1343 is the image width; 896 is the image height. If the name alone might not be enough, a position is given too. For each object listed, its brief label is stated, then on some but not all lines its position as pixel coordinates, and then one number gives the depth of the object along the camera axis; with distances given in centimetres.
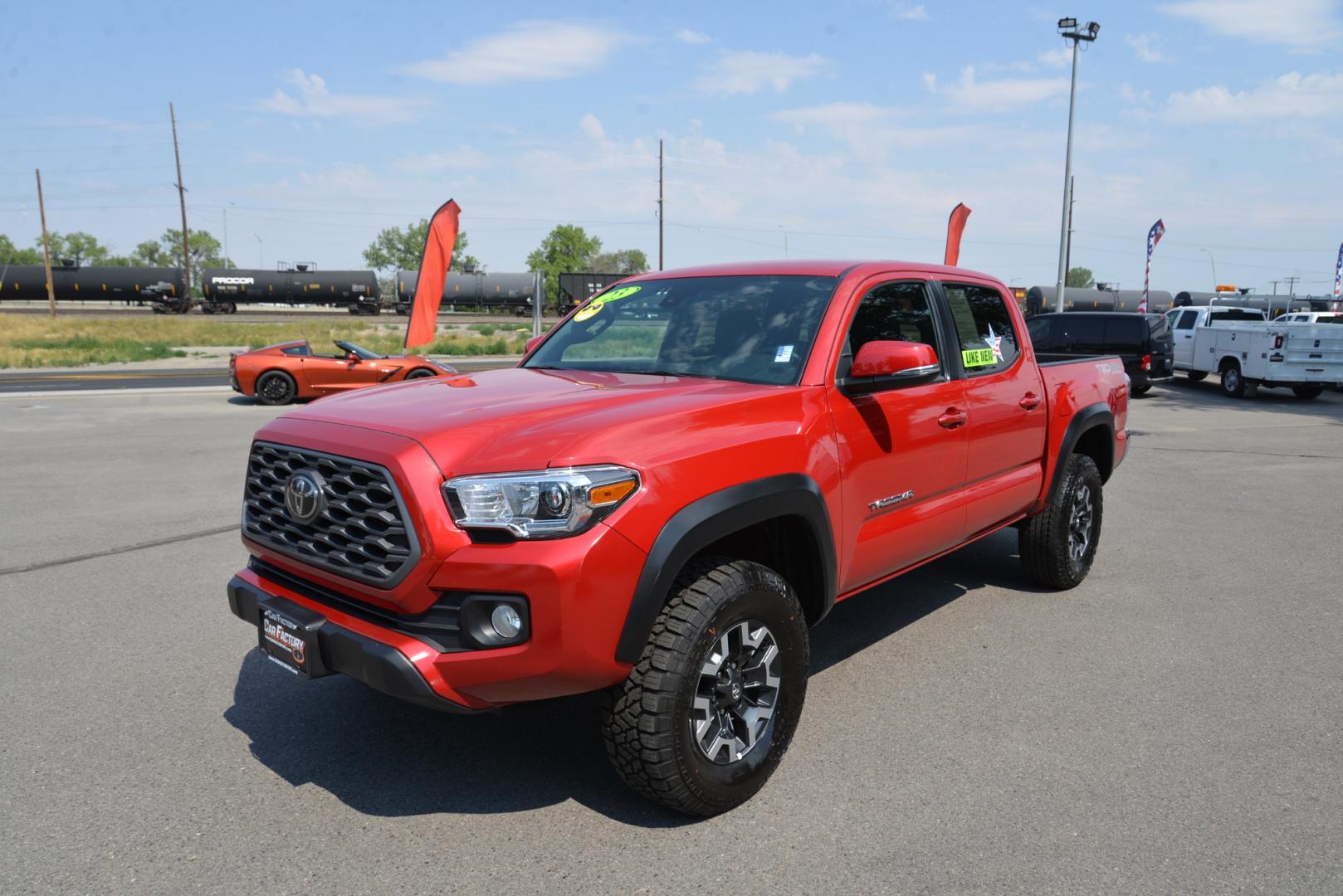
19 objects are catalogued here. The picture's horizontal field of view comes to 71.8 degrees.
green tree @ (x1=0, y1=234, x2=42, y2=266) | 13462
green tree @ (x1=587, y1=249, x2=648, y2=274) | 11544
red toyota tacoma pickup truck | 277
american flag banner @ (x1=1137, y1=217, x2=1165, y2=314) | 3011
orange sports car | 1616
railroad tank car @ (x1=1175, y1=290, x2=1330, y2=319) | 3888
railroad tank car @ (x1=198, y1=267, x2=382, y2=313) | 6216
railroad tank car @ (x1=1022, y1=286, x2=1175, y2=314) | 5517
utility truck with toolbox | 1759
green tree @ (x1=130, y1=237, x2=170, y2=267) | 13962
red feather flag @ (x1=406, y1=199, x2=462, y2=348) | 2091
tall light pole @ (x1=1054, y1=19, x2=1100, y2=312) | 2733
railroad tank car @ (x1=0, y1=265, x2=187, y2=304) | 6097
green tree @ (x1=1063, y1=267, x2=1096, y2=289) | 15200
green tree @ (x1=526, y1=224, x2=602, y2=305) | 11056
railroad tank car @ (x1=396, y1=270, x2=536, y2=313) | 6756
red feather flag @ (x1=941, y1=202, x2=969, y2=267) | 2414
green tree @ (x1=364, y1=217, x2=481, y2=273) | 12100
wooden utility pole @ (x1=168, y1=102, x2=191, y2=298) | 5653
